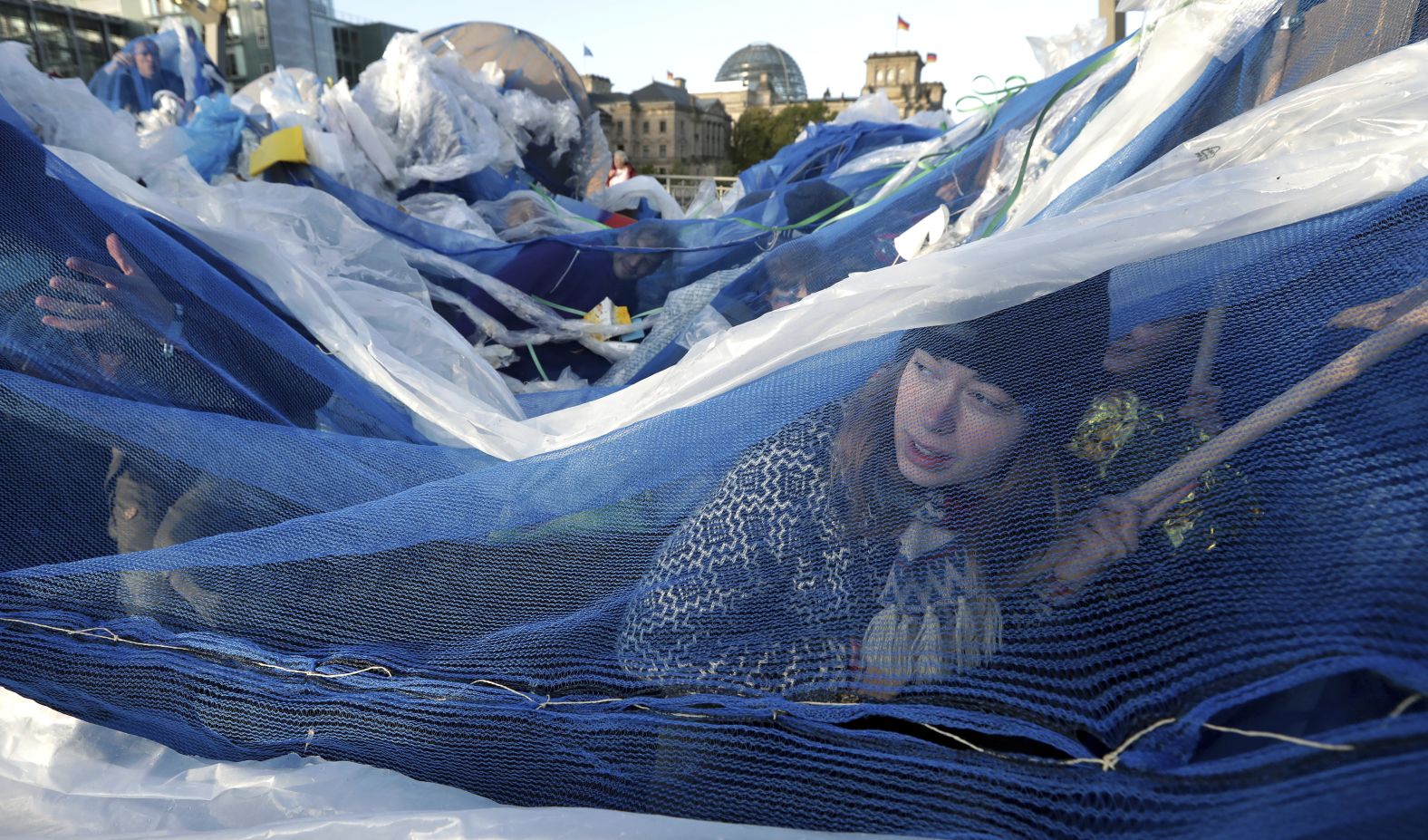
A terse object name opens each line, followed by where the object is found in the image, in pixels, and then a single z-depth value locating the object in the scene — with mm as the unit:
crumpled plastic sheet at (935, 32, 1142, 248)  2279
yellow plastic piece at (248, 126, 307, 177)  3965
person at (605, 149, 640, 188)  8130
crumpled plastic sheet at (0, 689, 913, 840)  880
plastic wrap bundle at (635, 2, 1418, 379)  1674
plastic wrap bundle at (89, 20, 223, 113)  6074
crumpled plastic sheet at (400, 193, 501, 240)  4508
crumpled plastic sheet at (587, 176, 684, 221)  6891
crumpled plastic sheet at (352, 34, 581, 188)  5242
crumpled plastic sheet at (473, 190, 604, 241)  4633
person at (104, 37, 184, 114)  6074
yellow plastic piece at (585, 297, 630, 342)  3342
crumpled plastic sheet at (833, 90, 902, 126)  7098
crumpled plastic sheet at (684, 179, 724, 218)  7035
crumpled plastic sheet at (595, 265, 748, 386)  2650
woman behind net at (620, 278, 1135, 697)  838
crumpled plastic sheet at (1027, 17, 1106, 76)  4301
